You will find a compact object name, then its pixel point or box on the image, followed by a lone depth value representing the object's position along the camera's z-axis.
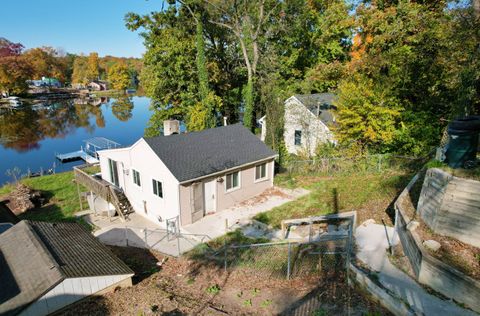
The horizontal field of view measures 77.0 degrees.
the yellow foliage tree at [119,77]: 110.39
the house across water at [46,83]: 116.78
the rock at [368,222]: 11.59
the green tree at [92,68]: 118.12
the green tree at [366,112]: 17.83
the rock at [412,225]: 8.78
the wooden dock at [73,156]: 35.14
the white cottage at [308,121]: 23.98
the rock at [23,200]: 20.45
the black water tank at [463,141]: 8.38
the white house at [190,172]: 14.80
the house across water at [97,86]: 120.00
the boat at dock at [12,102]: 75.25
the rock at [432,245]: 7.80
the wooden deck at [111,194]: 17.12
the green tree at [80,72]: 119.06
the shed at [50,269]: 8.50
